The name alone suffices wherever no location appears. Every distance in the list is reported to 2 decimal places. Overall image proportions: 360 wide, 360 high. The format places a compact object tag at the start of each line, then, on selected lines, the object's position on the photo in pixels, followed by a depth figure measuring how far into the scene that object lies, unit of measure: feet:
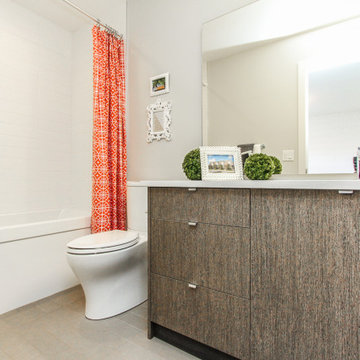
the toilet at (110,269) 5.11
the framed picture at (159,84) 6.97
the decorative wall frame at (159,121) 6.98
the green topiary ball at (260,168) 4.02
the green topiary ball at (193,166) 4.93
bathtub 5.72
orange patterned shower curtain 7.07
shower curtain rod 7.26
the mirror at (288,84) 4.52
